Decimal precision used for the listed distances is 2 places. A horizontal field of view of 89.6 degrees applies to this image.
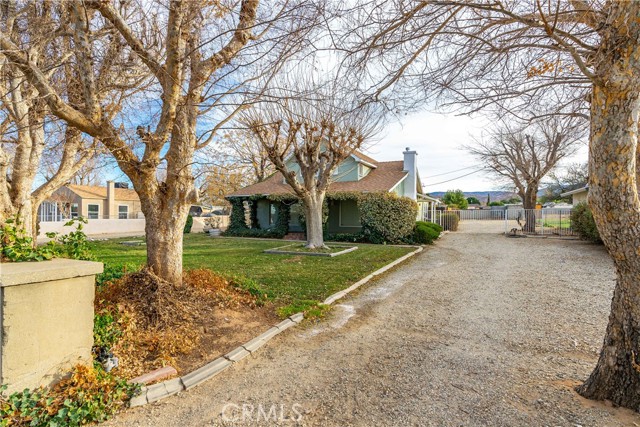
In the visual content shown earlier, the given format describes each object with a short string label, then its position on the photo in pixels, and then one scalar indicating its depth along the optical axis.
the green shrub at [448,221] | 23.72
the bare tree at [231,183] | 24.83
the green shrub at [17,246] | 2.97
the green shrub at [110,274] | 4.84
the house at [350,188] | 18.39
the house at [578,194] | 22.01
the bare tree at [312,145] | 11.23
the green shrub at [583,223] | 14.05
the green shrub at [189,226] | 24.51
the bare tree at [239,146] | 22.16
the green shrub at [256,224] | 18.83
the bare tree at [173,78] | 4.16
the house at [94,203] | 28.42
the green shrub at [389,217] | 15.65
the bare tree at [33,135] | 5.45
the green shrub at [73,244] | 3.96
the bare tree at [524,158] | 24.25
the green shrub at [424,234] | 15.64
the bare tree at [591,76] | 2.57
